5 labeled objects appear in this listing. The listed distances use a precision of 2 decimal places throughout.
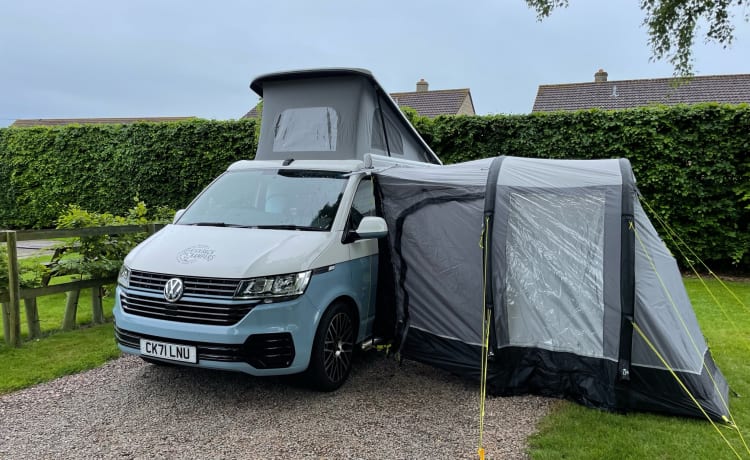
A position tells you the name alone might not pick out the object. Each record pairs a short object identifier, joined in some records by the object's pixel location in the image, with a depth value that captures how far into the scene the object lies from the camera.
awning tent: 3.93
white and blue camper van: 3.84
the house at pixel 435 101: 24.53
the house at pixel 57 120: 43.62
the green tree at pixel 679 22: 10.55
